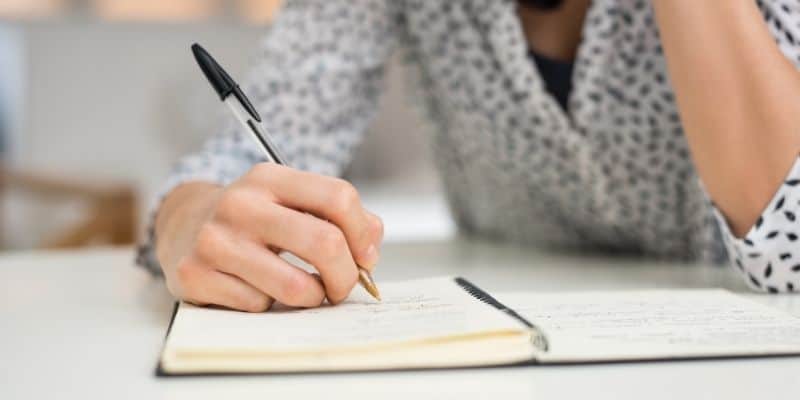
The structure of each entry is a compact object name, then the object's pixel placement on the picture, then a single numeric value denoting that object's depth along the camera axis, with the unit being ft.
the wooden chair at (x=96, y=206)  9.78
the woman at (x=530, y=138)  2.64
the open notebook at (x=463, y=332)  2.31
